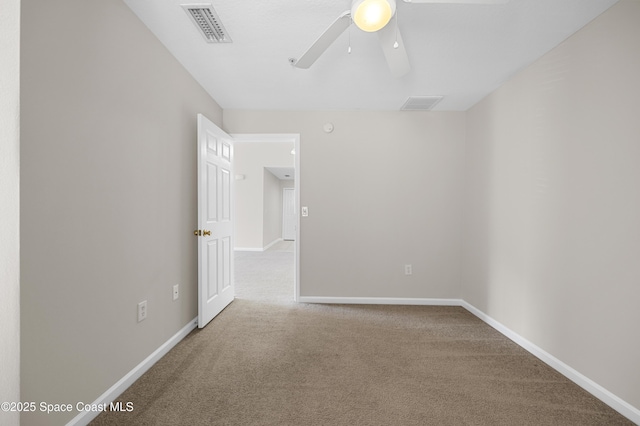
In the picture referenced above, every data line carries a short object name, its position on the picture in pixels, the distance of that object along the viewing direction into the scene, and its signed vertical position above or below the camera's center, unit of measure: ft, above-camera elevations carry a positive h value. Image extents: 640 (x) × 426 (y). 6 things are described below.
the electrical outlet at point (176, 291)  7.76 -2.15
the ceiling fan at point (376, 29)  4.47 +3.41
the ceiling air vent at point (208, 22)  5.68 +4.25
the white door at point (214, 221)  8.57 -0.21
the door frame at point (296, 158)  11.36 +2.34
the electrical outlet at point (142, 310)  6.22 -2.16
